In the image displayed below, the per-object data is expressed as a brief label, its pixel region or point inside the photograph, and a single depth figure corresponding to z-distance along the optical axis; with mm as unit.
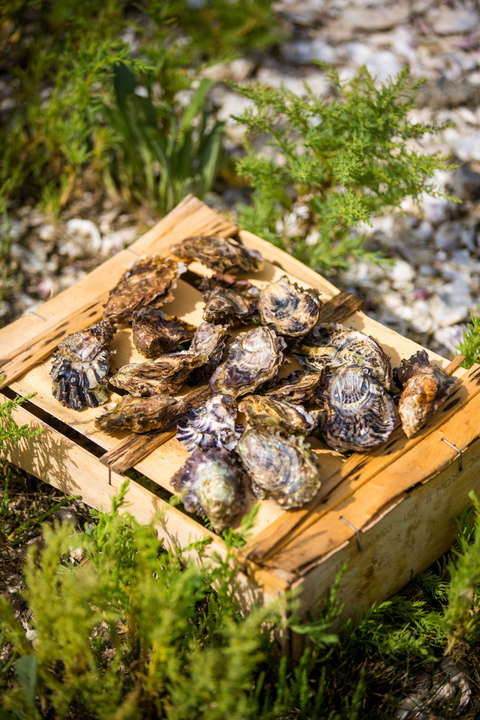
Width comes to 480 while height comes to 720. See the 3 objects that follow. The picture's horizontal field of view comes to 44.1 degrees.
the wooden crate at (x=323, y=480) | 1854
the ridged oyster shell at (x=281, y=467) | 1919
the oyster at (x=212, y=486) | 1889
